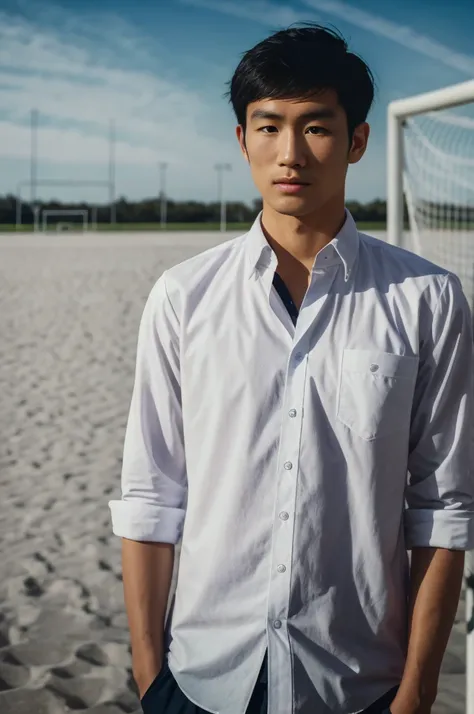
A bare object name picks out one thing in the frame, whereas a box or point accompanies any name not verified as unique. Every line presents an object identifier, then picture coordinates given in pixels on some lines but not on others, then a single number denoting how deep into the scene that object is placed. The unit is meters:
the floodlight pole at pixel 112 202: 52.28
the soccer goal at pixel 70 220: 55.43
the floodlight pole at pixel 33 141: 48.03
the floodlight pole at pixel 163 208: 55.12
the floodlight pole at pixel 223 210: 49.60
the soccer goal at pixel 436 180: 3.43
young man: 1.31
